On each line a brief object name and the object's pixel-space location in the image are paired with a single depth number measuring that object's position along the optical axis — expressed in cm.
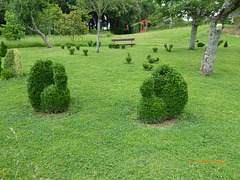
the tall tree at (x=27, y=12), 1780
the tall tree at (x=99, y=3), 1566
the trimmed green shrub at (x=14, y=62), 882
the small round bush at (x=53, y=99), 486
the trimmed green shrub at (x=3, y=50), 1534
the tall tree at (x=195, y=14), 1582
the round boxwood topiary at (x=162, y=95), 448
